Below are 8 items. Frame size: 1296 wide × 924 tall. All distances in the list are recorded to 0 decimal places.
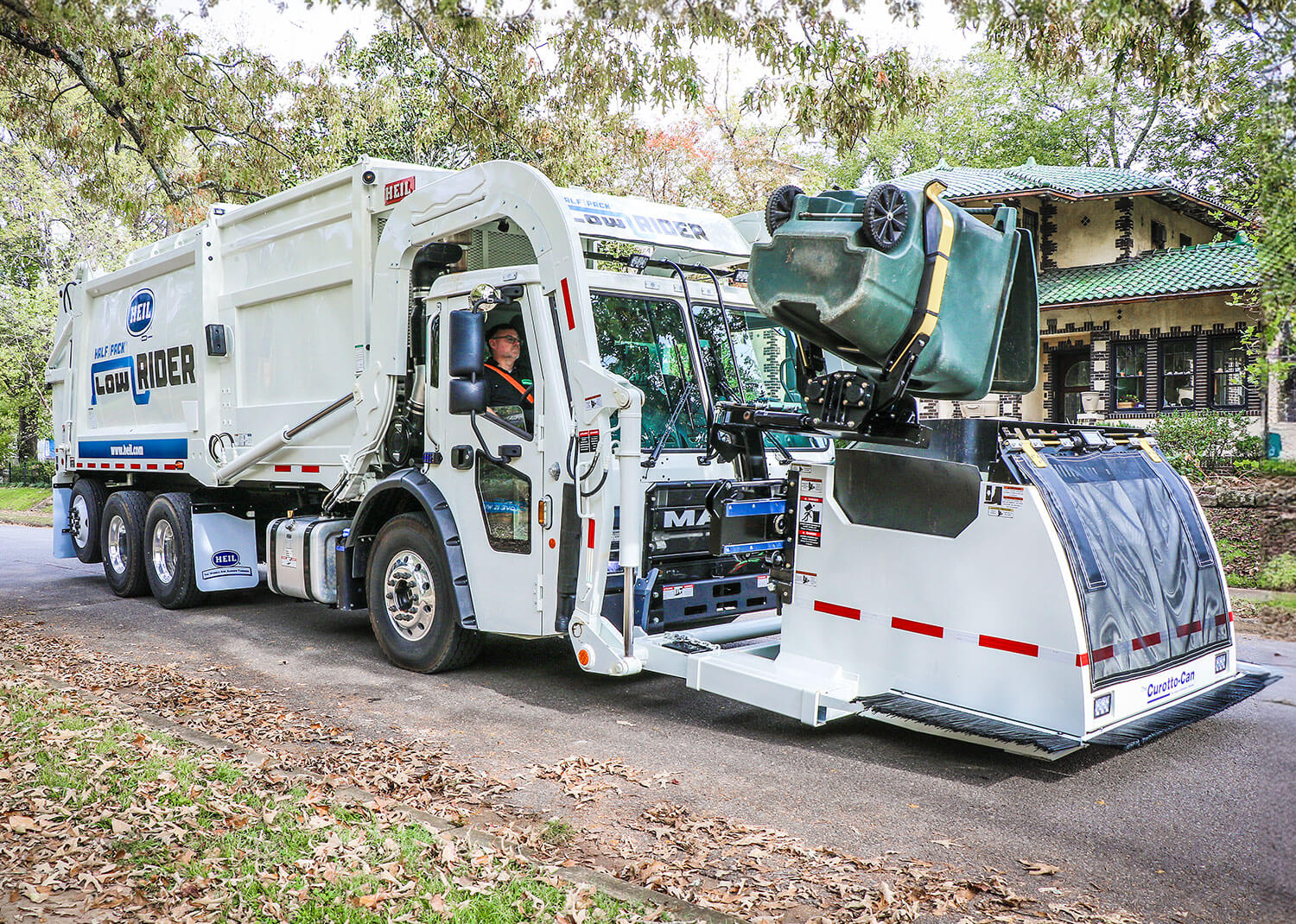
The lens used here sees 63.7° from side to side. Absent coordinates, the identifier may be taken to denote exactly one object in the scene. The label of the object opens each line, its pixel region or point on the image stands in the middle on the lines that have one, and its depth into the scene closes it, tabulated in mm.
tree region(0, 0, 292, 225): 8836
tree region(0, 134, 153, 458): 26500
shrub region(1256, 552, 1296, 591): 12469
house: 21875
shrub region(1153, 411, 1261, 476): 17797
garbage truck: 4695
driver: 6148
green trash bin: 4676
